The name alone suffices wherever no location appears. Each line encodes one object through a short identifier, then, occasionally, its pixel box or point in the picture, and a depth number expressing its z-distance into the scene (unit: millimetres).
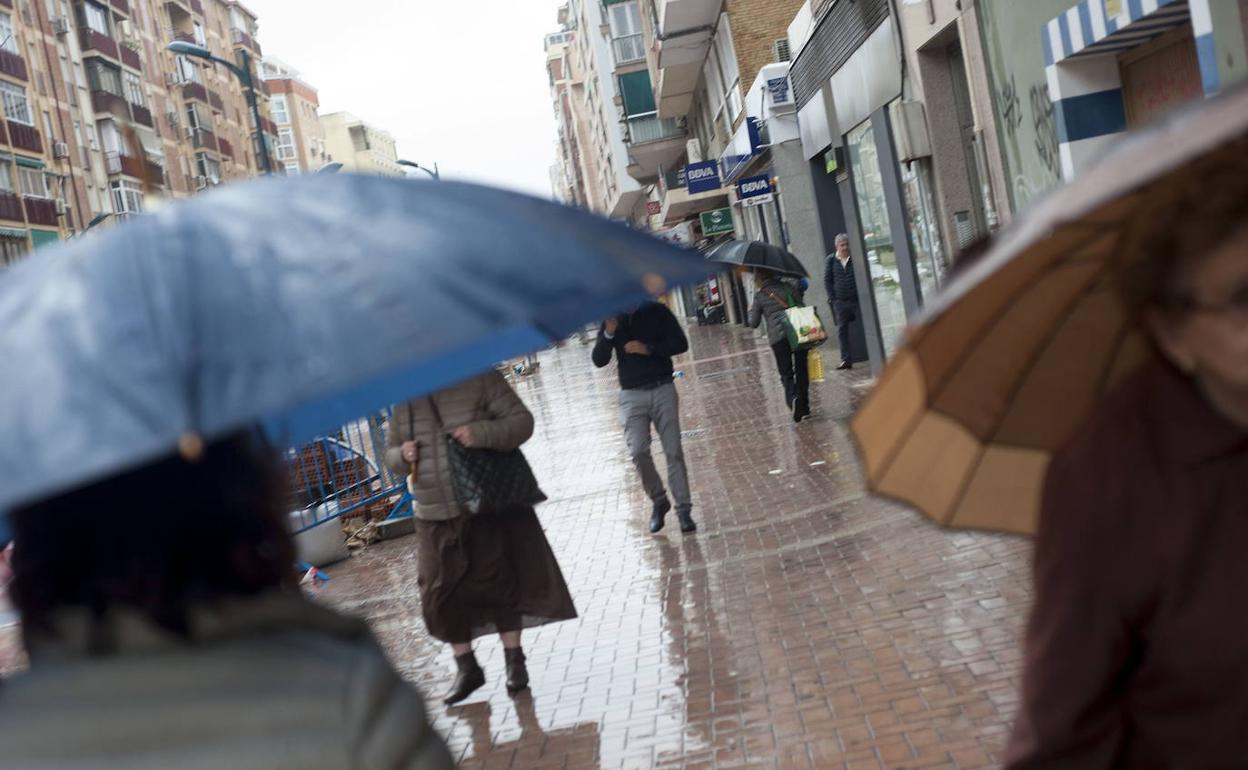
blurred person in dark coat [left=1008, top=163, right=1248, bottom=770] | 1904
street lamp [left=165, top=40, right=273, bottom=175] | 23609
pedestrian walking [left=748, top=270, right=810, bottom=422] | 15539
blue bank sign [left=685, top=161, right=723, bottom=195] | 33062
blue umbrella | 1802
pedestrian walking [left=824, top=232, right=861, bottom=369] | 20219
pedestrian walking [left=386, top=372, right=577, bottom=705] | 6984
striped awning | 8414
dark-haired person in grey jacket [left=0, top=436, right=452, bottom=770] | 1725
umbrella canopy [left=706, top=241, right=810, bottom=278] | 15742
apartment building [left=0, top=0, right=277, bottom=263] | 56469
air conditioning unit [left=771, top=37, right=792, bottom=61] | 28484
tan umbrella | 2326
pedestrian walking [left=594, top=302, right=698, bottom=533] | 10156
